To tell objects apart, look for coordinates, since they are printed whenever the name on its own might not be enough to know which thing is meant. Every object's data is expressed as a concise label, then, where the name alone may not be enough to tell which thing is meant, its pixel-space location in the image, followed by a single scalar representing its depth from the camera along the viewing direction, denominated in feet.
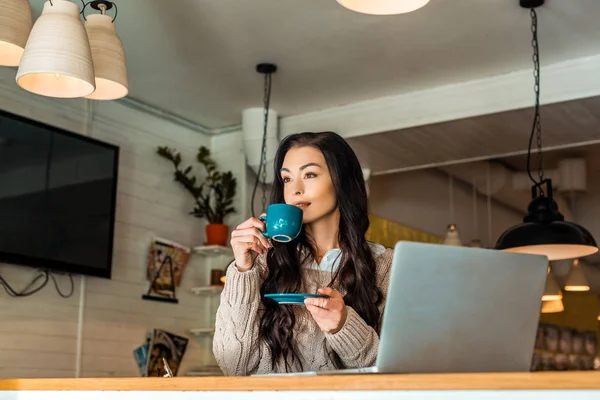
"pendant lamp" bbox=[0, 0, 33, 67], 8.02
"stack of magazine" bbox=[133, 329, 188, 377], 15.25
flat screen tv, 12.51
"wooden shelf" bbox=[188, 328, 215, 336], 15.98
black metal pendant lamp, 10.97
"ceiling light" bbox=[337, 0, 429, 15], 7.62
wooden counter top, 3.33
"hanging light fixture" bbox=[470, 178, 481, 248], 20.06
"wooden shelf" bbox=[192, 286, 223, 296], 16.24
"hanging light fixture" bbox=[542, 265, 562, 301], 18.24
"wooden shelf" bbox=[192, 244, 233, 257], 16.26
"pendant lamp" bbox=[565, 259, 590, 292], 19.16
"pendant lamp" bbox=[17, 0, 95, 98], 7.72
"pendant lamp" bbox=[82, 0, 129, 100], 8.73
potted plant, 16.47
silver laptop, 4.08
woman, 5.95
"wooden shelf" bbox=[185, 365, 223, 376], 16.14
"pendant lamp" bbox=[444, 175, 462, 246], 19.33
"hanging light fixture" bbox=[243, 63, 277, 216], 14.95
